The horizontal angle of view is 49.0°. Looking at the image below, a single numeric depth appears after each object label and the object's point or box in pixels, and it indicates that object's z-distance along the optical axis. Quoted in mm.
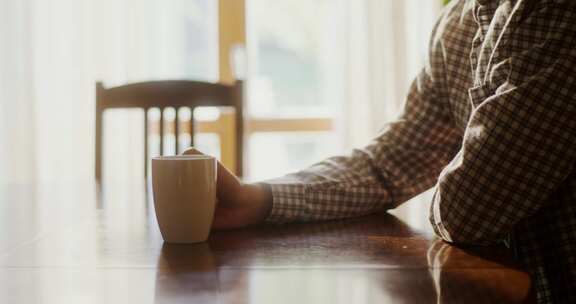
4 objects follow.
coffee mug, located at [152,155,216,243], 673
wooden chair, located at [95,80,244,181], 1577
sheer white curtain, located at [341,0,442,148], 2766
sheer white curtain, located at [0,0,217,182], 2758
